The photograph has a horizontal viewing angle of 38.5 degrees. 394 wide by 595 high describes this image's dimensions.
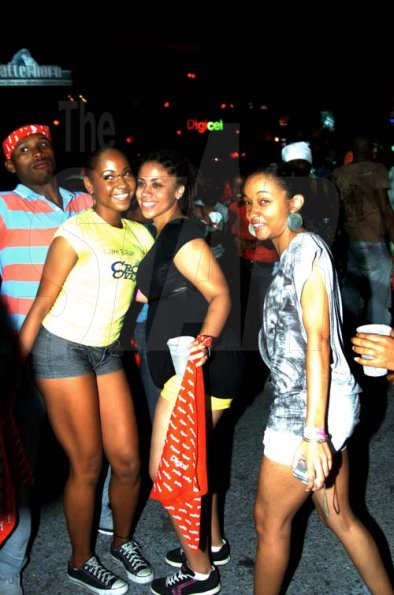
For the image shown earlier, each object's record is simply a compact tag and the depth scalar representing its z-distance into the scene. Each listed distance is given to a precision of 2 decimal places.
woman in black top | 2.53
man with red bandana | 2.79
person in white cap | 4.42
